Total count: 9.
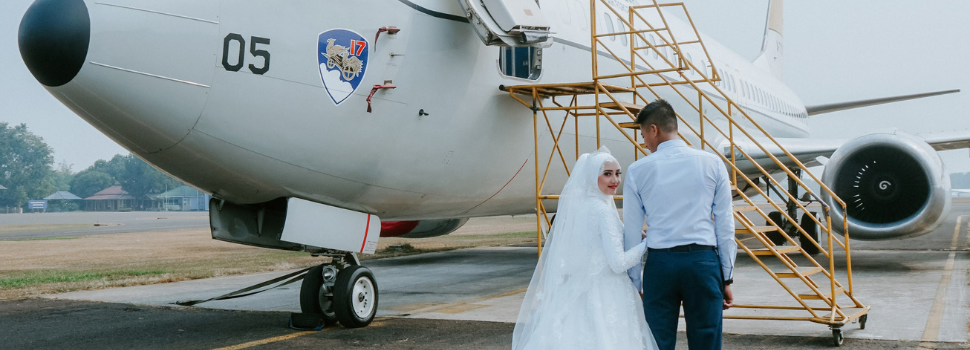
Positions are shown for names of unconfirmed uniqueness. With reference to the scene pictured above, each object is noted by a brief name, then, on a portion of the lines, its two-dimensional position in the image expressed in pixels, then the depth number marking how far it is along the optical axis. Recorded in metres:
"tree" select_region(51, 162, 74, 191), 139.48
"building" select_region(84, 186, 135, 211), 118.94
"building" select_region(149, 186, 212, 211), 115.78
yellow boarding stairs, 6.23
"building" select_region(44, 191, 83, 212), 114.84
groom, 3.74
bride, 4.03
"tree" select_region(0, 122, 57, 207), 107.88
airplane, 4.82
